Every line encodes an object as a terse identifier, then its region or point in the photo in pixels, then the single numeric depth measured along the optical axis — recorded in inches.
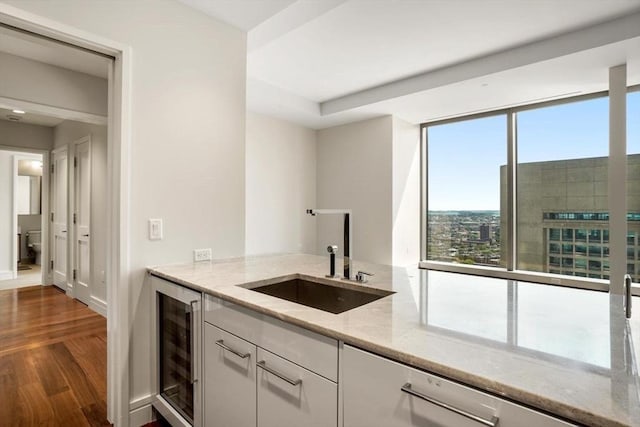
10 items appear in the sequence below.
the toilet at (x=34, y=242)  276.8
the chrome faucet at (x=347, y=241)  67.9
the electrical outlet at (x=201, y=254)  85.4
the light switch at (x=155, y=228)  78.0
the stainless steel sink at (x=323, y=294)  61.8
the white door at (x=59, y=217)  191.6
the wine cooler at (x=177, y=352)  62.2
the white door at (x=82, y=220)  166.9
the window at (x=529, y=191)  145.2
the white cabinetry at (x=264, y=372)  40.5
